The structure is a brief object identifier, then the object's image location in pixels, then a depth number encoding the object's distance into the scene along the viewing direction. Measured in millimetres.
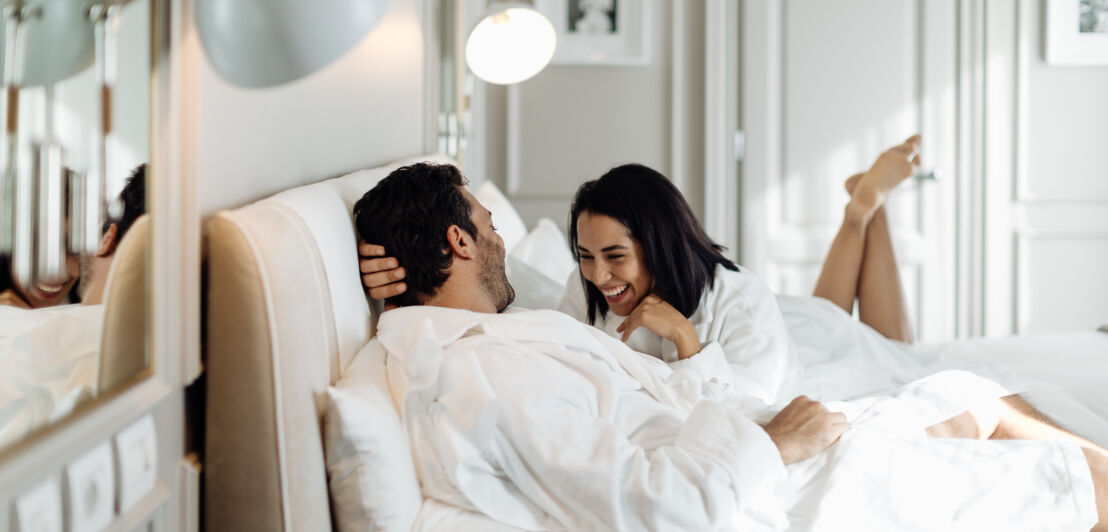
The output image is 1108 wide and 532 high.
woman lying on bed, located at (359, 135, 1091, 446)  1480
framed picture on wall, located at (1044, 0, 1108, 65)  3166
